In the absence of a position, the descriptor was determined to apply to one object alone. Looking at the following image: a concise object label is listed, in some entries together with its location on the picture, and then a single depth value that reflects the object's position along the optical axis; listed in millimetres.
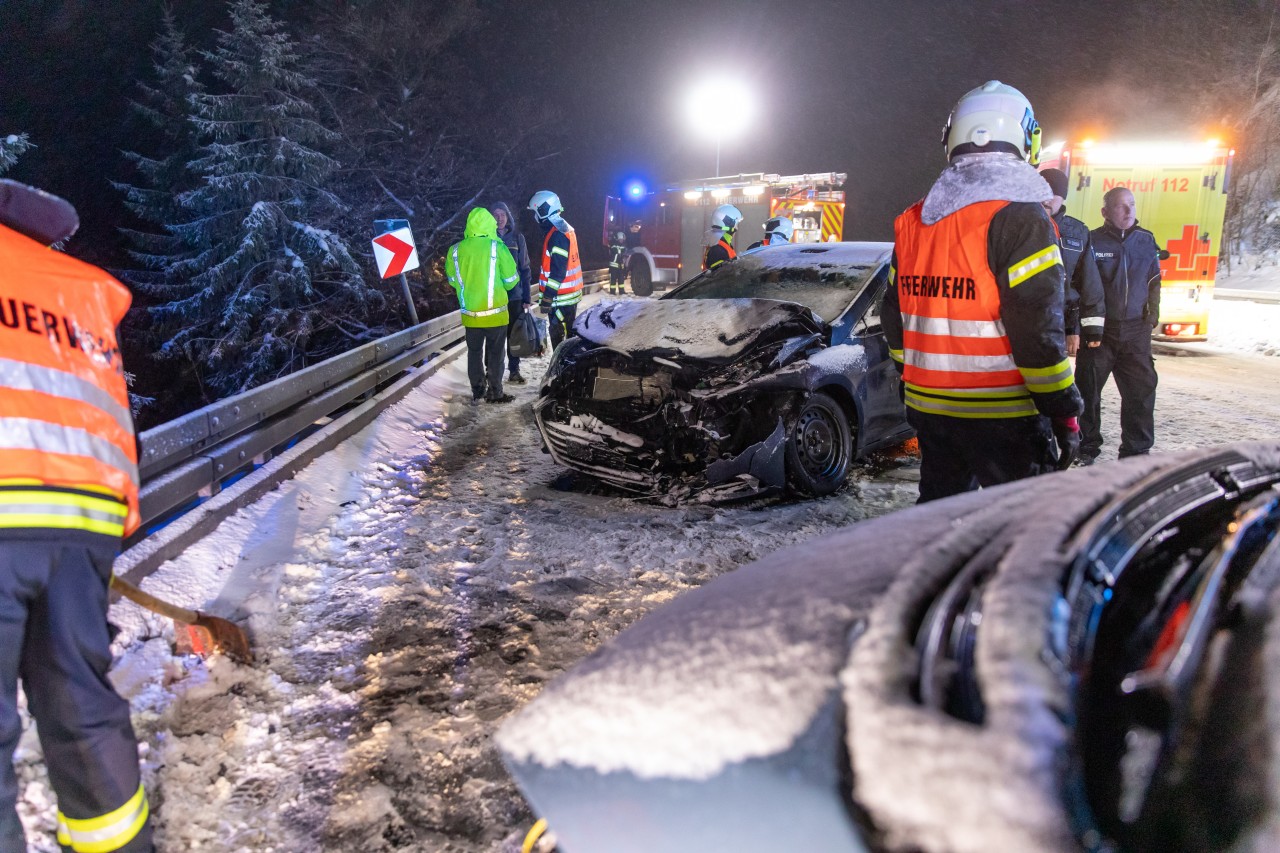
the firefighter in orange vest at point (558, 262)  8805
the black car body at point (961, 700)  838
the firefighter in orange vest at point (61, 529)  1752
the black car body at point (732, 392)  4422
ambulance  10281
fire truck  17812
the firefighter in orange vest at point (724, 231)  9805
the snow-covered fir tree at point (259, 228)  19094
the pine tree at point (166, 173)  23234
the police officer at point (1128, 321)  5422
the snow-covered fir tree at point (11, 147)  14223
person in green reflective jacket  7711
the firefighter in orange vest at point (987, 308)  2783
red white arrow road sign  8961
